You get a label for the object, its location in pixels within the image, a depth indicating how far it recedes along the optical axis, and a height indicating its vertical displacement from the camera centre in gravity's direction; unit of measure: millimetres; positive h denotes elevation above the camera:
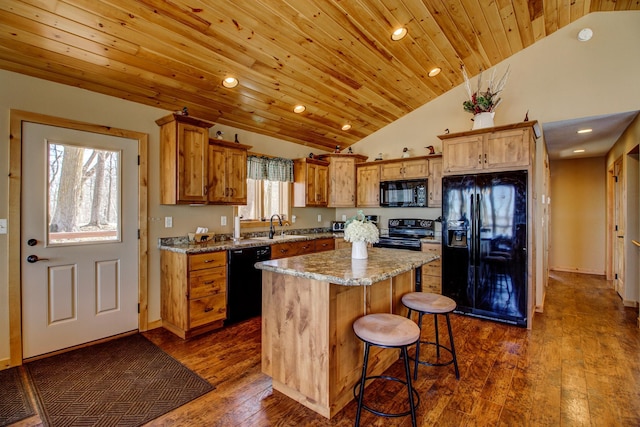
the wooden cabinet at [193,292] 3133 -835
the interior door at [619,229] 4570 -270
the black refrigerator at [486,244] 3500 -382
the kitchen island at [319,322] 1911 -727
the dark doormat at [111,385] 1979 -1287
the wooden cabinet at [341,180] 5340 +570
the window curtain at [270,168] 4422 +671
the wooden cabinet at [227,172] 3645 +500
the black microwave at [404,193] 4660 +301
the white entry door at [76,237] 2672 -228
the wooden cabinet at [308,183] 4965 +498
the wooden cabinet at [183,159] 3266 +594
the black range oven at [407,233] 4492 -330
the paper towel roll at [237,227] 4109 -188
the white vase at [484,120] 3801 +1145
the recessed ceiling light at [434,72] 4059 +1885
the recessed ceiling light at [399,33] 3145 +1859
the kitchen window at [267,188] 4488 +388
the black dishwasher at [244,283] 3496 -827
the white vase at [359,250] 2412 -296
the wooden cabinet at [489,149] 3500 +763
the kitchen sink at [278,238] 4047 -351
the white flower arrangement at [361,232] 2322 -145
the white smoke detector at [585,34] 3699 +2147
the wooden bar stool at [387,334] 1729 -707
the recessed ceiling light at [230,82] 3210 +1387
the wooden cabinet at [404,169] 4676 +684
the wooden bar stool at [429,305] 2236 -693
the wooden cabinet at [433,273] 4141 -816
